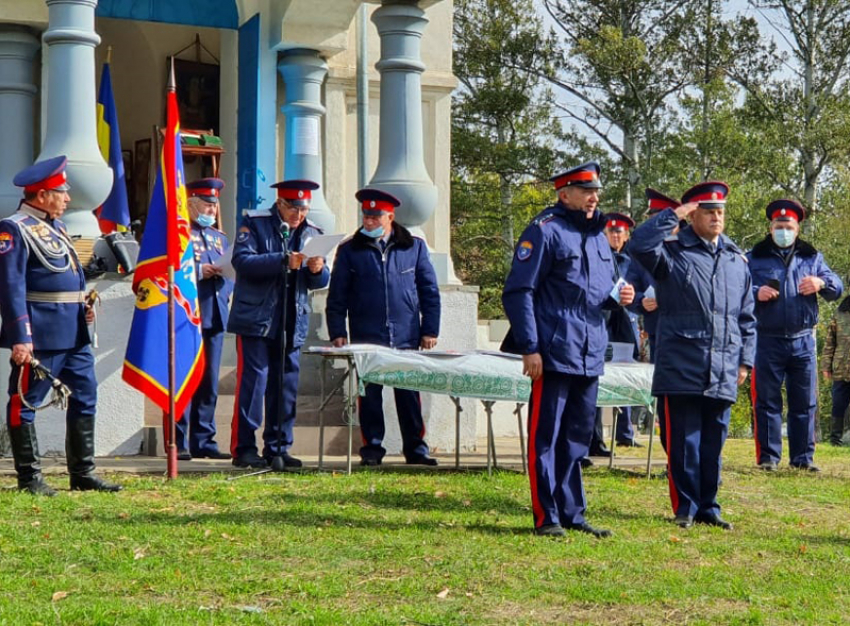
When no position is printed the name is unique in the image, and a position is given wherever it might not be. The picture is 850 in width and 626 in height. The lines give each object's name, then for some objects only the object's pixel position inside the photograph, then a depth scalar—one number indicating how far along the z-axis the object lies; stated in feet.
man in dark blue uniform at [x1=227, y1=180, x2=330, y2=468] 36.65
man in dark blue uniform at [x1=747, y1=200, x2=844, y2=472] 41.29
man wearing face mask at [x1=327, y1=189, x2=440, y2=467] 38.01
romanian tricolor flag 46.80
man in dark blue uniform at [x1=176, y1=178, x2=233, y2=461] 39.40
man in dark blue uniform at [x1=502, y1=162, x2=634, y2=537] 28.07
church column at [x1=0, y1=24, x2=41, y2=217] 48.29
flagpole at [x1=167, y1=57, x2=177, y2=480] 33.81
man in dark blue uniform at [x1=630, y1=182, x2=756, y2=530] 29.89
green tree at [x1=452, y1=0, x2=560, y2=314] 122.52
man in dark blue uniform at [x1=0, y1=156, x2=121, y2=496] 30.78
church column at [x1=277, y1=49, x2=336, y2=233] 52.29
